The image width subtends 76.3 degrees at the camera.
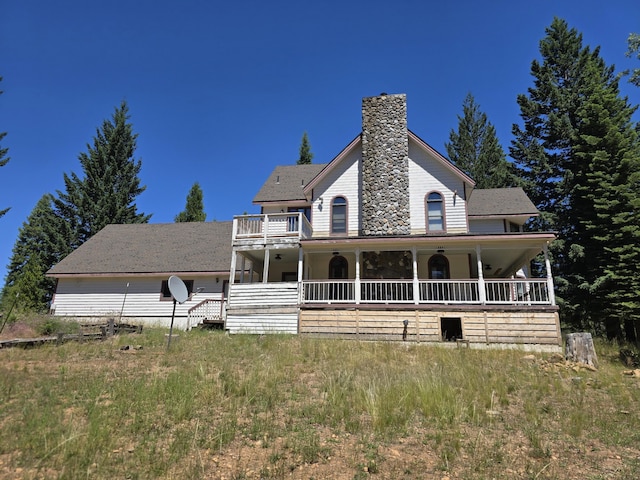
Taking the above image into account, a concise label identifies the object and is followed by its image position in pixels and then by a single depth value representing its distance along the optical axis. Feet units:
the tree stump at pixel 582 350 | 37.47
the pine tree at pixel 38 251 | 71.00
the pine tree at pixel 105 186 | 116.88
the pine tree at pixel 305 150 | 143.43
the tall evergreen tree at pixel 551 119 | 87.10
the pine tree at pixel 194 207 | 134.31
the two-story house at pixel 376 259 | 48.57
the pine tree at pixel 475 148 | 119.53
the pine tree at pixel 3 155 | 86.58
